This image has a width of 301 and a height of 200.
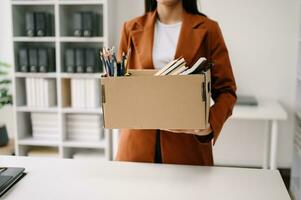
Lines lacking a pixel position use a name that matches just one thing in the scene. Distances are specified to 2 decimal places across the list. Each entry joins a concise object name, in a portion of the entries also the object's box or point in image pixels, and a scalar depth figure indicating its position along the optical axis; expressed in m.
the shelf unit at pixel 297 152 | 2.71
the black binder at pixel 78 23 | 2.90
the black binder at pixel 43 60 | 2.97
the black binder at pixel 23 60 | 2.97
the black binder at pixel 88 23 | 2.89
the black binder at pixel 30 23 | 2.95
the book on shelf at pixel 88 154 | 3.08
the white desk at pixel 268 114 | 2.55
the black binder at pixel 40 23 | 2.95
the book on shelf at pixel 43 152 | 3.14
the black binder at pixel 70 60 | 2.95
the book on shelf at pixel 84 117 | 3.02
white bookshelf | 2.90
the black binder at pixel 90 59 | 2.93
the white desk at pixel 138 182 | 1.02
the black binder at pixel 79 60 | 2.94
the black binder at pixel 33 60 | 2.97
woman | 1.31
